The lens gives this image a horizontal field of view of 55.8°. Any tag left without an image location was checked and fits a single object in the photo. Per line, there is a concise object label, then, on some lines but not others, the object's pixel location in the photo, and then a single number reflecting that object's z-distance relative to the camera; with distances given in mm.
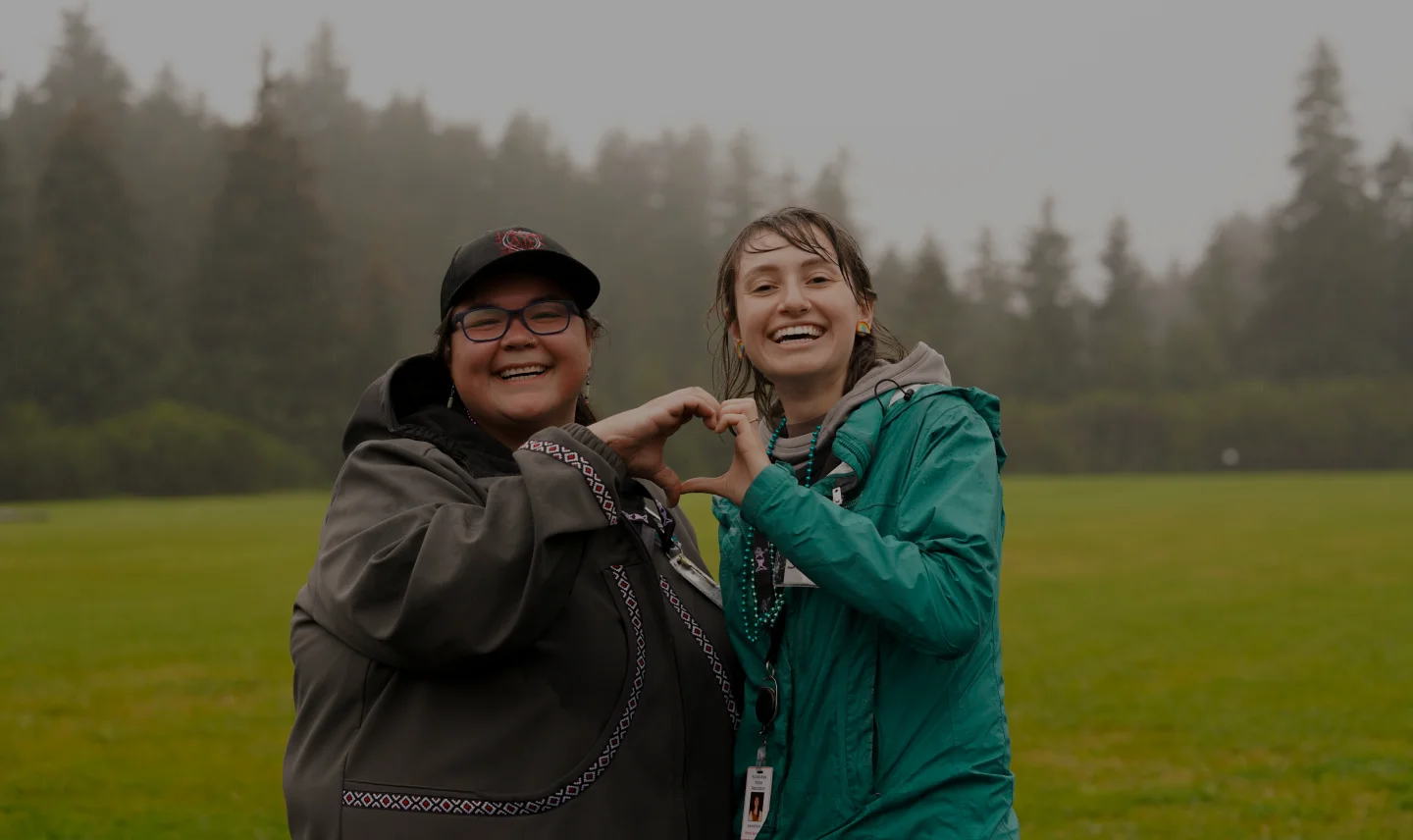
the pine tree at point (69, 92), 78438
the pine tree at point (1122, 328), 77188
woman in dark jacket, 2562
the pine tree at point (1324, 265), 74562
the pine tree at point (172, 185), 69500
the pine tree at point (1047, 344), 78438
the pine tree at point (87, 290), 62125
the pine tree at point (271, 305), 66062
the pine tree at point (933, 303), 75438
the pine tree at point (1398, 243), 74250
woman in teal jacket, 2555
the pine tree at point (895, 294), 76625
